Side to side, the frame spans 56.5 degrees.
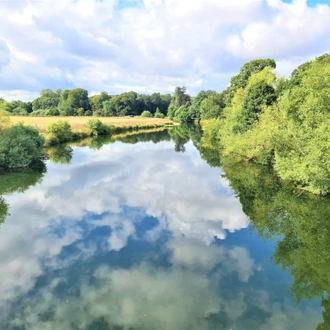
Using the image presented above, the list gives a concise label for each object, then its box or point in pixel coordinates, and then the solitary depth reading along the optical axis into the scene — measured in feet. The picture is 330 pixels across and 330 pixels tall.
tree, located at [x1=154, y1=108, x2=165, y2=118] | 389.89
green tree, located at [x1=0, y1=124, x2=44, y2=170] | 83.51
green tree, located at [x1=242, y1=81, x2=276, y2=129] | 103.96
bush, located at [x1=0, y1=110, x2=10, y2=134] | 89.27
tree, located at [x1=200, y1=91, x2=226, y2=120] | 193.06
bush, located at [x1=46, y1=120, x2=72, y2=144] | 141.18
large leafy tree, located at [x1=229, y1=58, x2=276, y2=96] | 152.76
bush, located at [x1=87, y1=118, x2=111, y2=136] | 185.26
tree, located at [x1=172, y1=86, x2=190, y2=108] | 414.41
